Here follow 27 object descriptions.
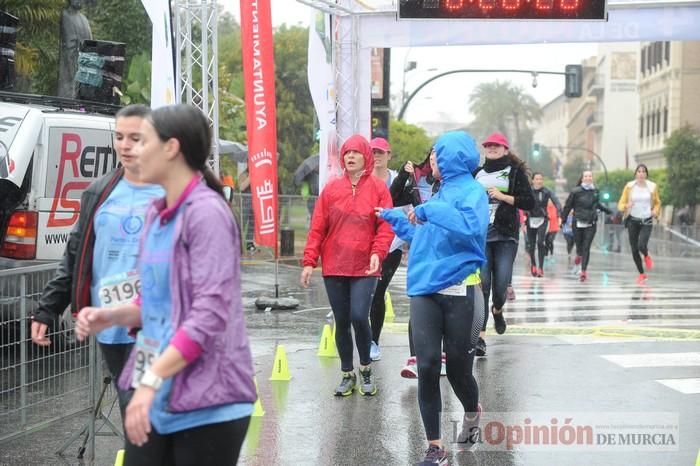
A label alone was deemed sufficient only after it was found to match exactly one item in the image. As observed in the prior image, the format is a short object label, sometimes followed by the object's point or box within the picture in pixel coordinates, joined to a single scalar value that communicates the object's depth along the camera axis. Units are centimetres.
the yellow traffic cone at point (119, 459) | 543
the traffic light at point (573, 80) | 3584
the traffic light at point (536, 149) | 6903
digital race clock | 1305
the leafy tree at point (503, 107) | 11856
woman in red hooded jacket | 757
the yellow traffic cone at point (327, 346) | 982
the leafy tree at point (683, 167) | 4844
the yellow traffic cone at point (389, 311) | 1271
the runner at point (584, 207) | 1834
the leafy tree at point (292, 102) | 5406
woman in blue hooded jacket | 577
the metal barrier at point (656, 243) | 3319
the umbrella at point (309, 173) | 2309
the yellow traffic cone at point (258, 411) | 721
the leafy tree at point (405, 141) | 4409
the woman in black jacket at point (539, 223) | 1988
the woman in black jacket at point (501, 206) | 873
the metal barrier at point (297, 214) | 2402
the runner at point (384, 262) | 883
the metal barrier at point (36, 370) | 581
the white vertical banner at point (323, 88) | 1279
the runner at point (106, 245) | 436
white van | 888
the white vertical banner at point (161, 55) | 979
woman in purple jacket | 314
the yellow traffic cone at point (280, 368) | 851
